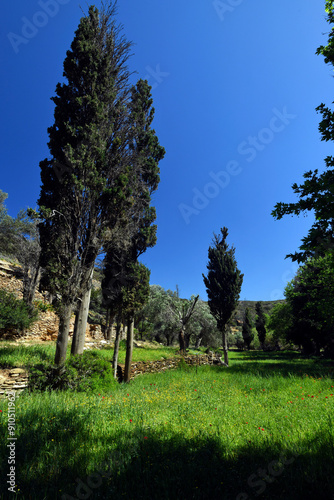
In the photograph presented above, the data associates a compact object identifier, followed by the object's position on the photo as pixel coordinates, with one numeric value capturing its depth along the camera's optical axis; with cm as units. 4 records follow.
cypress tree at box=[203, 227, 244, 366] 1814
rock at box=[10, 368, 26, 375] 730
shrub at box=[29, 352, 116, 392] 694
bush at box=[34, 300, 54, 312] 807
